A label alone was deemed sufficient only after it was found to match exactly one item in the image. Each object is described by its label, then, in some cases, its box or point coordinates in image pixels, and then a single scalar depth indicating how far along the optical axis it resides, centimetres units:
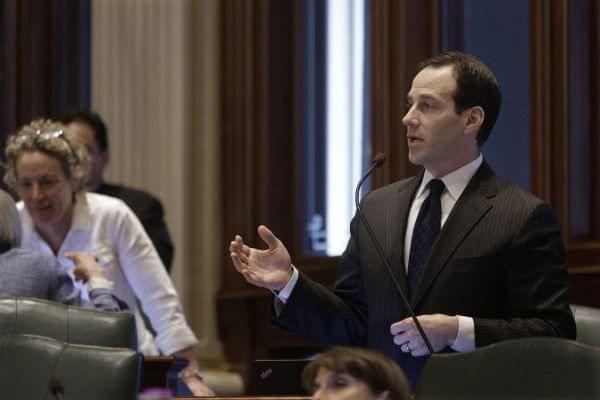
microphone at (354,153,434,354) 684
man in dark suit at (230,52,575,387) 717
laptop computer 738
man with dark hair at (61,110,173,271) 1279
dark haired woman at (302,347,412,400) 495
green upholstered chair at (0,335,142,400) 676
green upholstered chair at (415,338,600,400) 540
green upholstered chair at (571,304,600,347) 777
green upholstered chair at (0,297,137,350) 824
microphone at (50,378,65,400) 580
